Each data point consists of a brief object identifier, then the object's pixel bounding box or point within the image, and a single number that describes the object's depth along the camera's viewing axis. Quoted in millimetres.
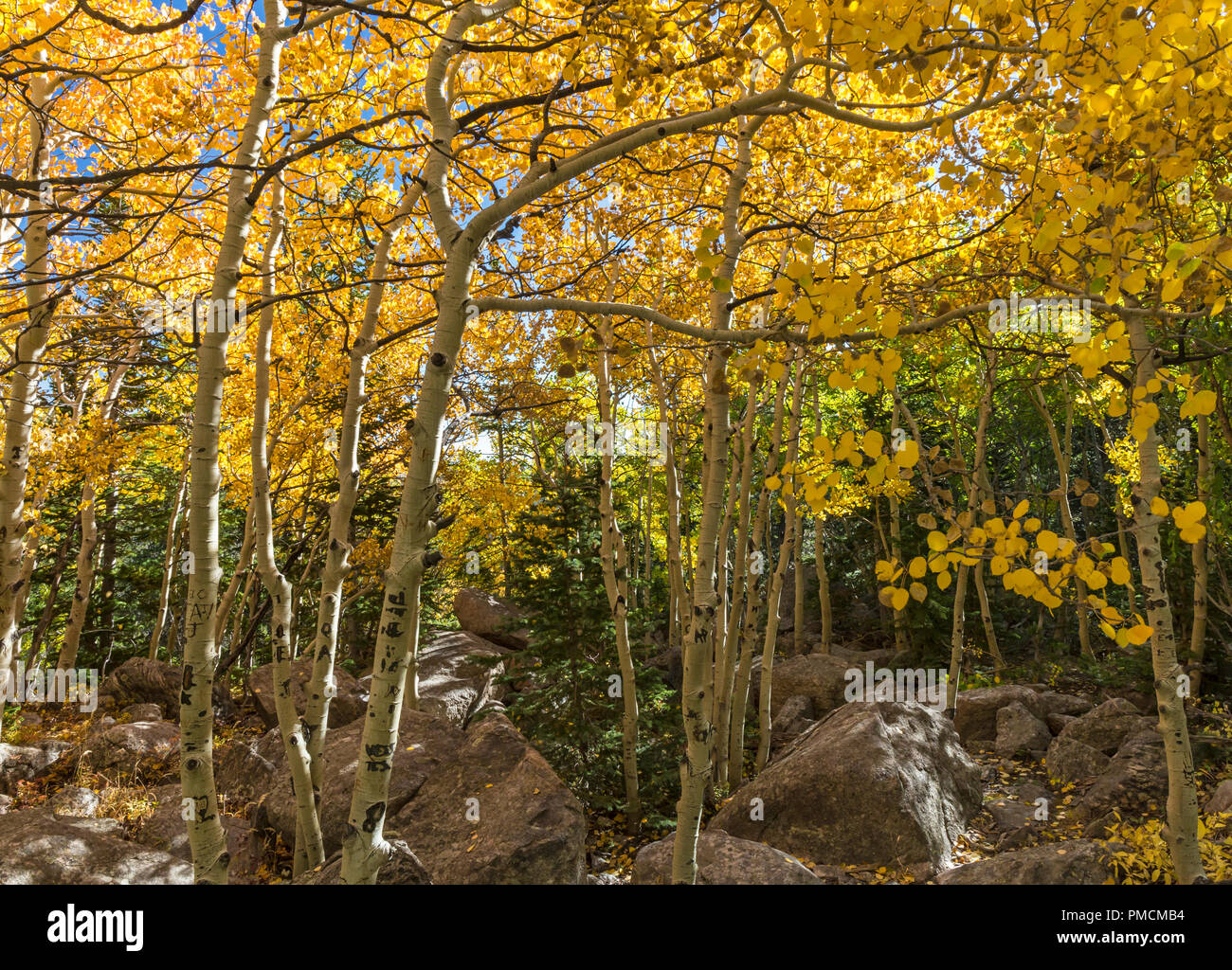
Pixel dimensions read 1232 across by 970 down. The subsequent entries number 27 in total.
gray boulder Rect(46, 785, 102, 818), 6785
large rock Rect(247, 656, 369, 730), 9383
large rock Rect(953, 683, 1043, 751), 9773
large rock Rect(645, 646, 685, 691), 12891
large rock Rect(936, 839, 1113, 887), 3959
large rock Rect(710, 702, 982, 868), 5715
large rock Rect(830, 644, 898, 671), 13273
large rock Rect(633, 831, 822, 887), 4578
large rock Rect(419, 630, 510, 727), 10805
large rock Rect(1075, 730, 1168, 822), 5988
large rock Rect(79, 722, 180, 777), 8345
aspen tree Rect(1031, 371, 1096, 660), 10731
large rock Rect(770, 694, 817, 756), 10359
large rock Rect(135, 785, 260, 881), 5707
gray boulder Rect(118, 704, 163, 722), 10426
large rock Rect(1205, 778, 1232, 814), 5296
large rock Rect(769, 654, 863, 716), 11508
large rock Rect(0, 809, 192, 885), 4484
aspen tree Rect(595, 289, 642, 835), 7000
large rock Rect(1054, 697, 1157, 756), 7902
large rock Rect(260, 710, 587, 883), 5086
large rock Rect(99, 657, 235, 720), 11367
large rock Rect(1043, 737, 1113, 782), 7426
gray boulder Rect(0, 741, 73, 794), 8110
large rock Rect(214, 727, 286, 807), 7012
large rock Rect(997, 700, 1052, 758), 8766
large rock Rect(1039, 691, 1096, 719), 9875
